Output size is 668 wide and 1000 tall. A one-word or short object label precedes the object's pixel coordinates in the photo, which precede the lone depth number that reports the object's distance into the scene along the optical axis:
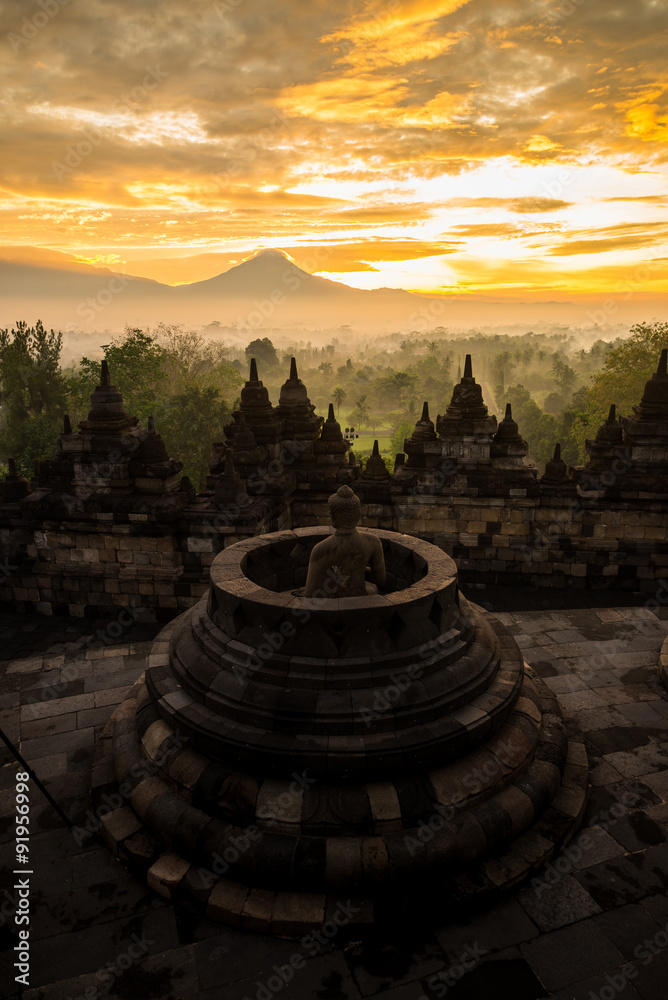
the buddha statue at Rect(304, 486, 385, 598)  6.00
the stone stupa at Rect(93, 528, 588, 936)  4.54
